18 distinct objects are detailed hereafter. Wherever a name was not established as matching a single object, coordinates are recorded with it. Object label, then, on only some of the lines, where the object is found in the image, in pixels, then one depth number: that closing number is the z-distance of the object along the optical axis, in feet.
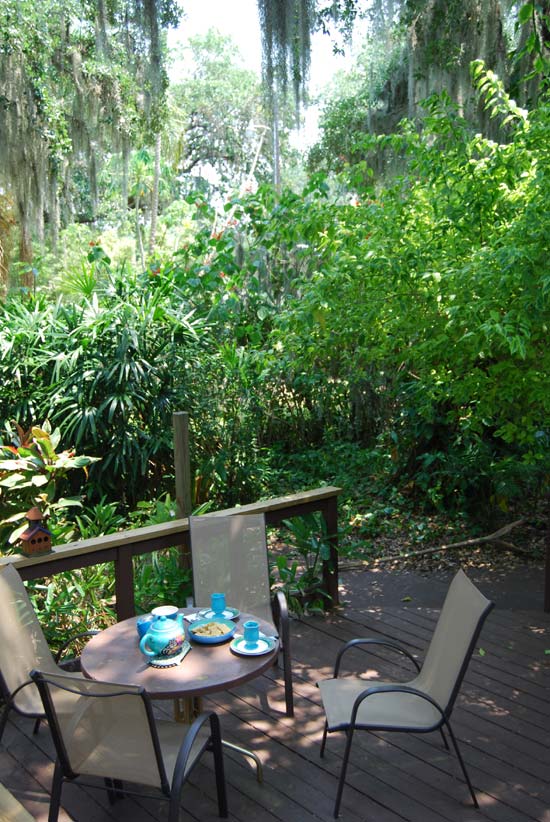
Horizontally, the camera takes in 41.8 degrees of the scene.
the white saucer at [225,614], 9.91
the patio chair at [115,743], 7.06
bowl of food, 9.09
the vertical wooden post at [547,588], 14.65
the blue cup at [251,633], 8.98
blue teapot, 8.61
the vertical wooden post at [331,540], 14.30
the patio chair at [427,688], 8.32
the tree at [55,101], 28.19
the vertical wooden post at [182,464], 14.26
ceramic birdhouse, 10.39
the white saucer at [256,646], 8.79
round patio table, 8.01
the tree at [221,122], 76.64
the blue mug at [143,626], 9.09
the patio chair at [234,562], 11.32
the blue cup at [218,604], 9.96
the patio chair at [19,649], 8.68
